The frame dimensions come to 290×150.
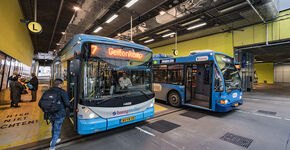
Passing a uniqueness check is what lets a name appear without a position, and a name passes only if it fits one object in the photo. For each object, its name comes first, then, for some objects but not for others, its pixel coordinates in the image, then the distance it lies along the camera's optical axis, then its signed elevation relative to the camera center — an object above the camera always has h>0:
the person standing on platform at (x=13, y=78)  5.83 -0.13
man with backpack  2.52 -0.60
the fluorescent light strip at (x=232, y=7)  8.08 +4.49
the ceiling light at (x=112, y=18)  9.17 +4.25
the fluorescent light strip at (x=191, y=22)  10.34 +4.42
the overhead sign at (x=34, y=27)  6.45 +2.45
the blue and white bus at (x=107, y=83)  3.04 -0.21
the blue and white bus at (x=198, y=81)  5.16 -0.27
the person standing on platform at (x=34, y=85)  7.12 -0.55
